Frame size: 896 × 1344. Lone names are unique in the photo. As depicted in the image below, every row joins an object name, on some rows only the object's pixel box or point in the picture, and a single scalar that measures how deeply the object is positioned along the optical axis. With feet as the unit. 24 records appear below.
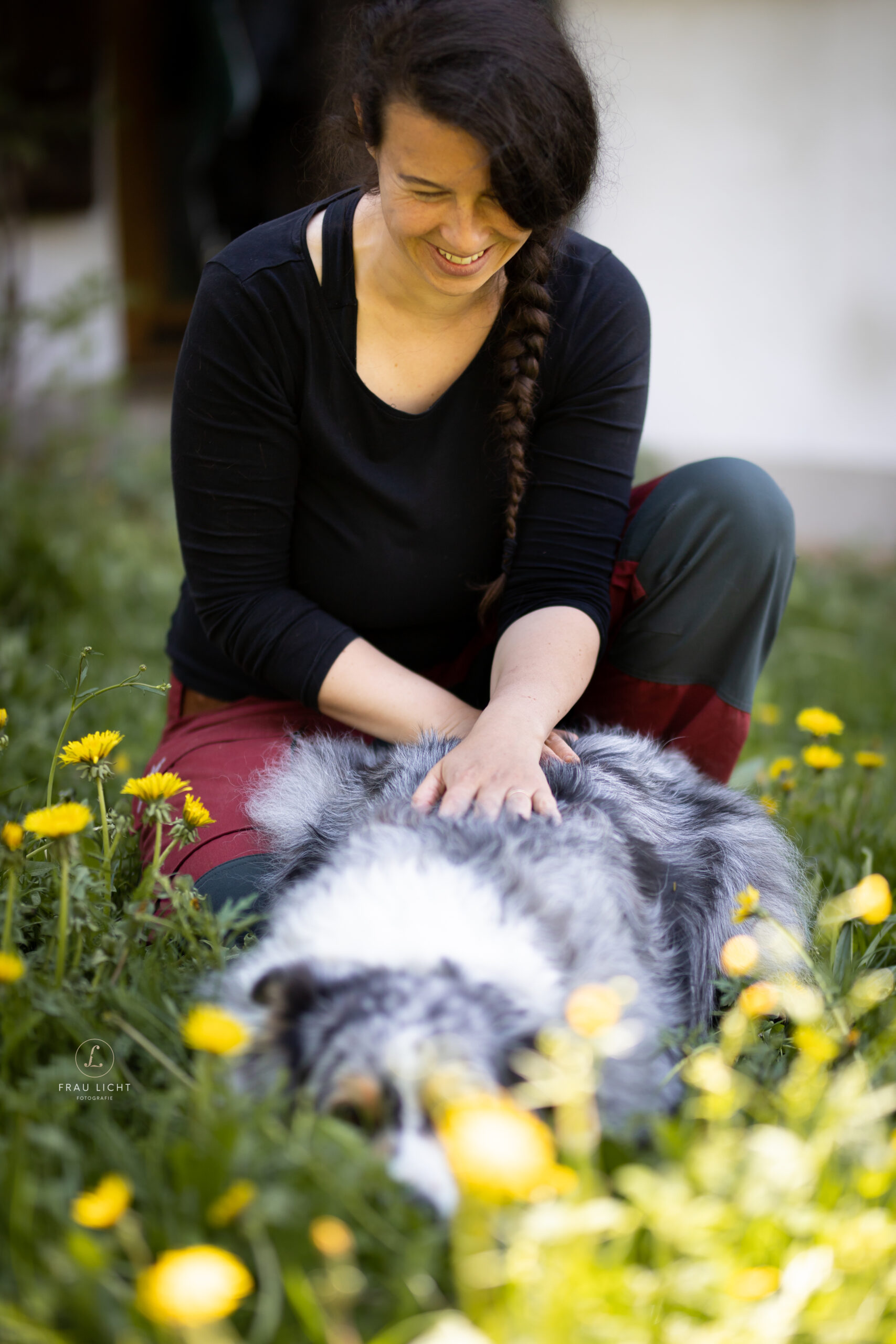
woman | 5.95
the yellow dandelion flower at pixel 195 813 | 4.90
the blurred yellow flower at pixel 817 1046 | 3.41
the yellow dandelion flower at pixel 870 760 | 6.99
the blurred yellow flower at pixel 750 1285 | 2.97
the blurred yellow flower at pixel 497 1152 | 2.66
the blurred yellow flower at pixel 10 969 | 3.68
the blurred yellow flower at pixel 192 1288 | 2.54
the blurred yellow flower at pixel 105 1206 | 2.94
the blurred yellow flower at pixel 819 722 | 6.68
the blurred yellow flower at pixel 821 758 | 6.56
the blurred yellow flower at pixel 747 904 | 4.24
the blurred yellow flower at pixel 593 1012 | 3.21
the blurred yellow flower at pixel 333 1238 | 2.83
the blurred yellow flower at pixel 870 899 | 3.88
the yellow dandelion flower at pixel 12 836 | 4.23
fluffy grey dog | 3.54
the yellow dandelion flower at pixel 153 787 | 4.61
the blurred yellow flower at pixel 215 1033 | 3.11
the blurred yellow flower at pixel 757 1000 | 3.70
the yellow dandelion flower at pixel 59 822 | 4.04
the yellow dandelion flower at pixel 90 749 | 4.87
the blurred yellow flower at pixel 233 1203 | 3.08
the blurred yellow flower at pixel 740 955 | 4.01
